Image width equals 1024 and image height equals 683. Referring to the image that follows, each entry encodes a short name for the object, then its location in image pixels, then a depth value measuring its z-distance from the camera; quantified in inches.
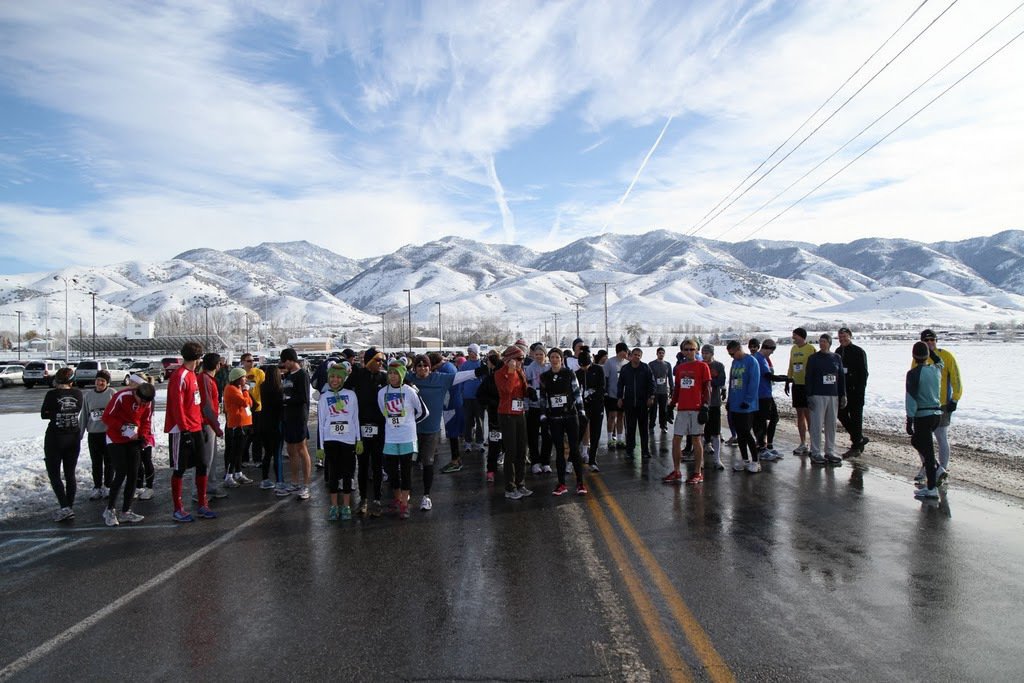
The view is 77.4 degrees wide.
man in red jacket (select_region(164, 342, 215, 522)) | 304.2
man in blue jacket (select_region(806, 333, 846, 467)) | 414.3
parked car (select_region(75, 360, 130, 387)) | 1499.5
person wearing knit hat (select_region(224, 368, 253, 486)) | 381.7
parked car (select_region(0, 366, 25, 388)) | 1572.3
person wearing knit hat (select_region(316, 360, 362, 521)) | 299.3
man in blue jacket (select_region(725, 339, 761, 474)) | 400.5
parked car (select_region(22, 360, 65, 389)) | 1486.2
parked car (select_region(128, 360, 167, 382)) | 1751.6
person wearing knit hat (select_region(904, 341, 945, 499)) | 321.4
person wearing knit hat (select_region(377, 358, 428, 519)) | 299.3
